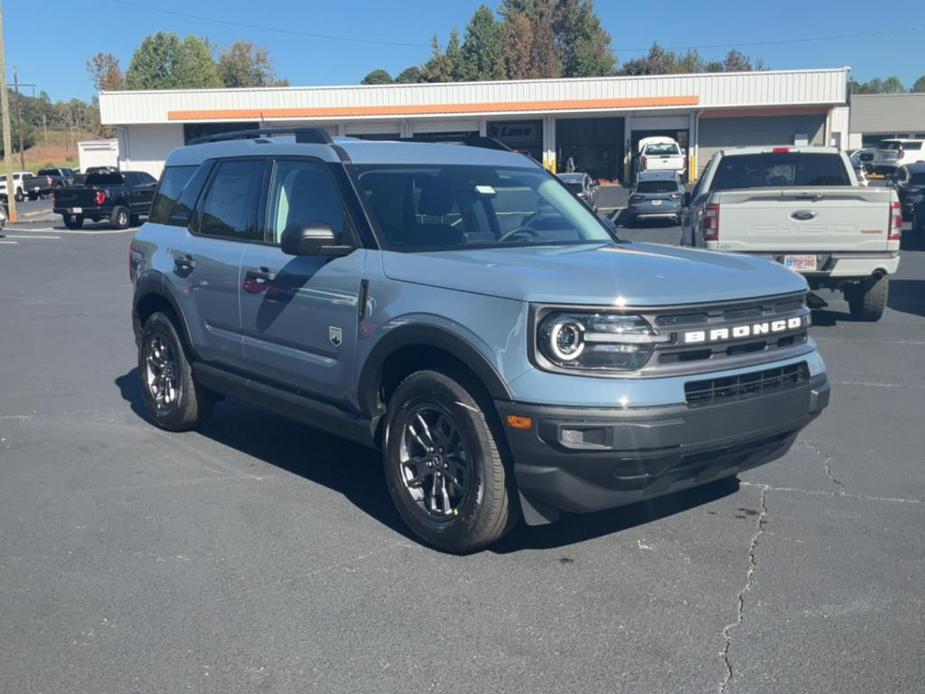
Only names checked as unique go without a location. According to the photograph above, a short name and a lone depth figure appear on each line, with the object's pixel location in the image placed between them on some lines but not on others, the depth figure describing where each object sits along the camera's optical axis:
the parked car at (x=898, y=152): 39.56
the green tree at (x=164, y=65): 84.94
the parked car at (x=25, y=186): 57.70
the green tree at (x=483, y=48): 88.31
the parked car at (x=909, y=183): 23.20
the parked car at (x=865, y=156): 39.22
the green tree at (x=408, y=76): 117.09
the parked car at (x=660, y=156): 43.78
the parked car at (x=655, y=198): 28.05
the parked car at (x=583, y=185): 27.75
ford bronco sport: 4.39
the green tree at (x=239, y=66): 98.44
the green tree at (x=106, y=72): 99.12
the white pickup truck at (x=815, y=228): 10.66
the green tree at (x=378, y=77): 130.75
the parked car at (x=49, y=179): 60.18
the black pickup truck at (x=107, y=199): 31.45
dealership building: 47.81
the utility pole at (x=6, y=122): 34.22
